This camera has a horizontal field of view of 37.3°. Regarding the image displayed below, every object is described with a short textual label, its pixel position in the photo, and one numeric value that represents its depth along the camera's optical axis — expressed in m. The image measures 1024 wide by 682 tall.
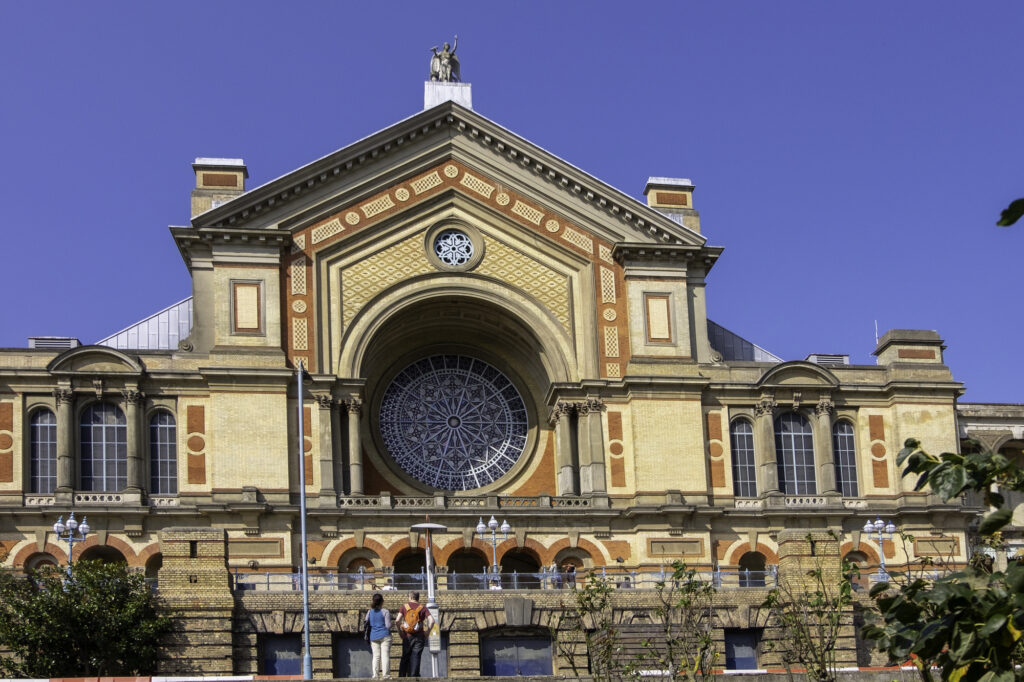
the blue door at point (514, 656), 41.41
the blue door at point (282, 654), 40.12
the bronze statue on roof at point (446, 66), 63.44
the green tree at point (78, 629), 36.66
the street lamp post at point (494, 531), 50.78
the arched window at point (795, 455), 57.72
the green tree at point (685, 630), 29.30
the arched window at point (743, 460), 57.06
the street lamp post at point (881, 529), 46.97
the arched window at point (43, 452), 52.75
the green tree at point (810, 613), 25.31
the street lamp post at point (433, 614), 36.28
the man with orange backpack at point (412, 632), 30.16
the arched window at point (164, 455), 53.69
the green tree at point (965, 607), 8.47
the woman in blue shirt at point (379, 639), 30.62
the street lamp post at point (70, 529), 44.93
